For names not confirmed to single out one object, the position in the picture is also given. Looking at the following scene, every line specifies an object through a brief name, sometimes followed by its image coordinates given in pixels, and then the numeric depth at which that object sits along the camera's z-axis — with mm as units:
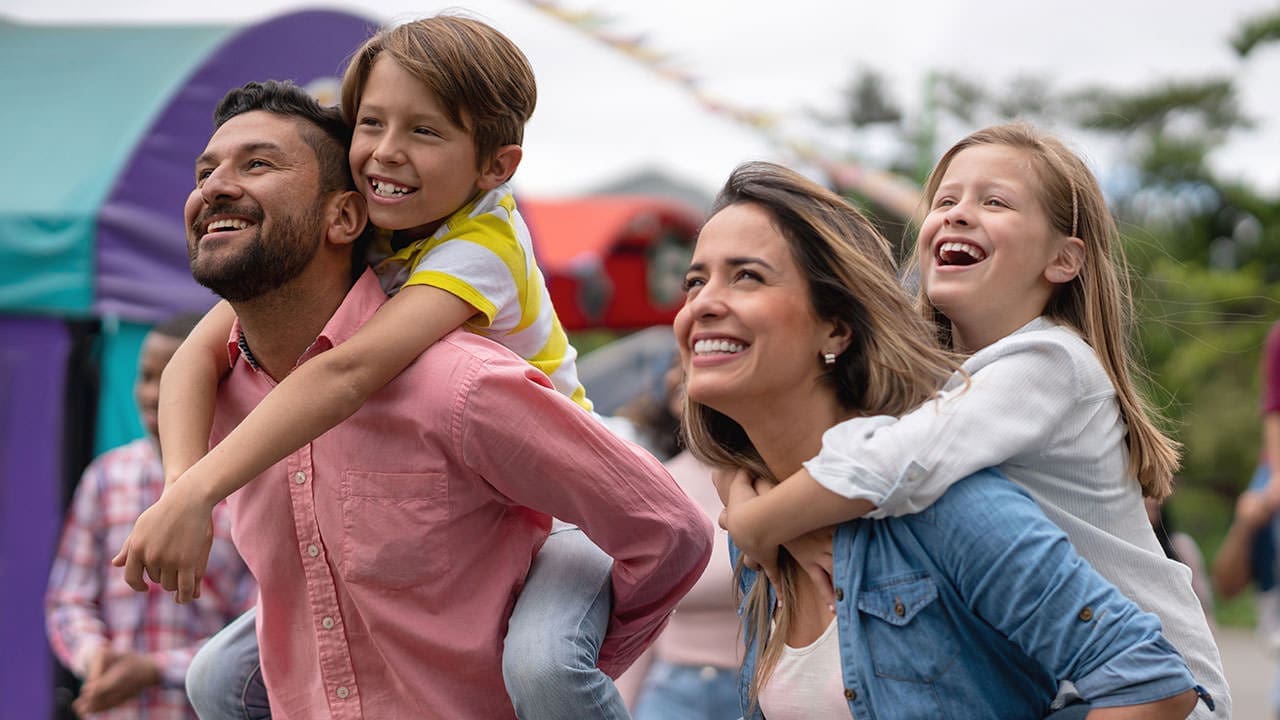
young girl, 2209
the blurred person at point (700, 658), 4316
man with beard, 2512
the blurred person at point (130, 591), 4609
